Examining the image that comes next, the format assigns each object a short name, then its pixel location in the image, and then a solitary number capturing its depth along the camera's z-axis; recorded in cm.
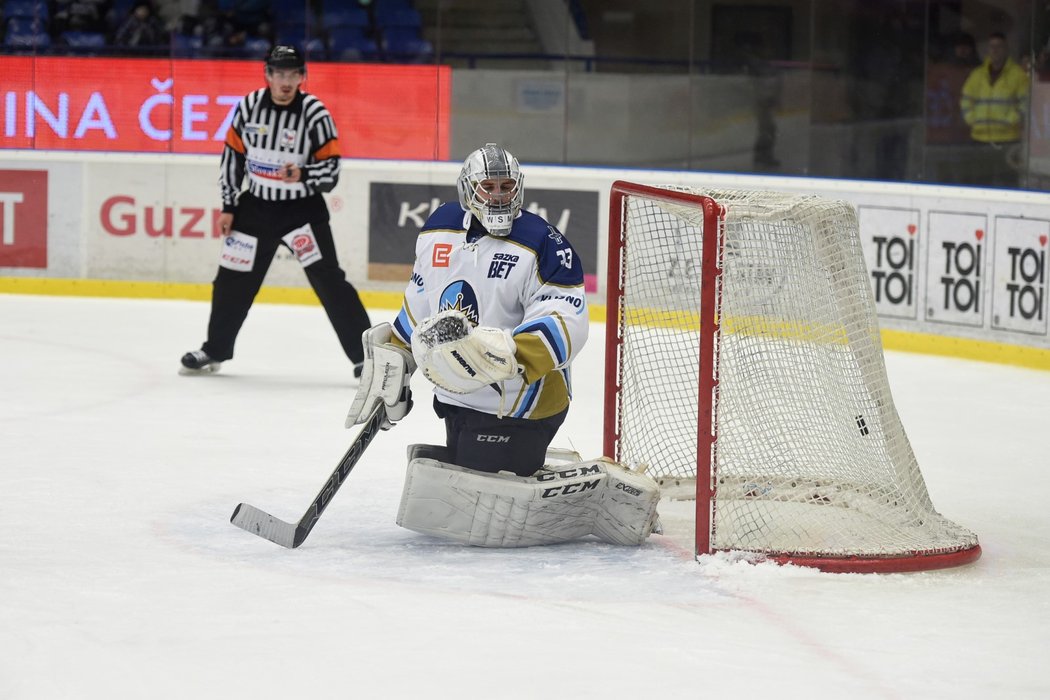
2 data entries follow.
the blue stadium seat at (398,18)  1834
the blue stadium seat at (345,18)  1823
